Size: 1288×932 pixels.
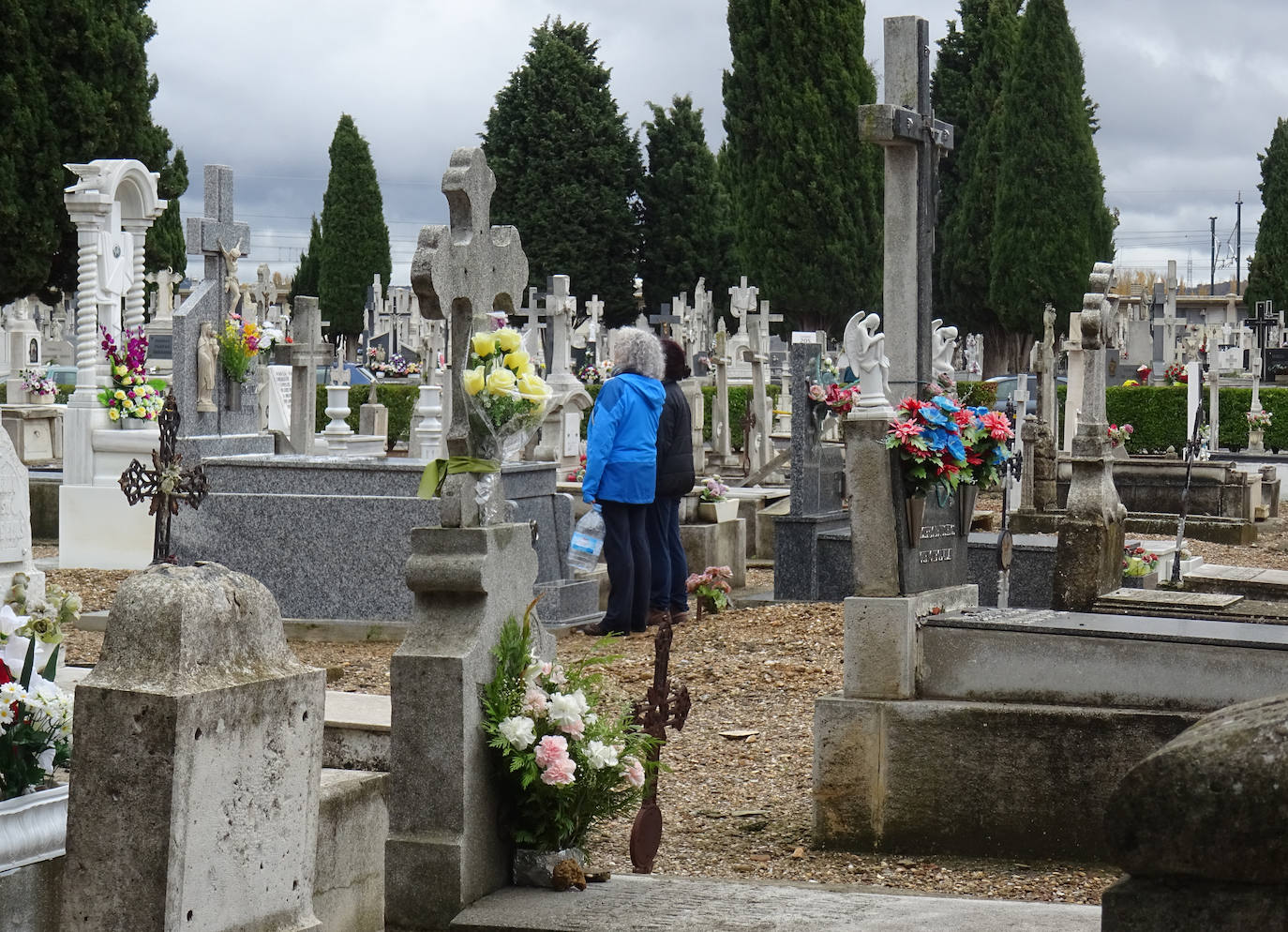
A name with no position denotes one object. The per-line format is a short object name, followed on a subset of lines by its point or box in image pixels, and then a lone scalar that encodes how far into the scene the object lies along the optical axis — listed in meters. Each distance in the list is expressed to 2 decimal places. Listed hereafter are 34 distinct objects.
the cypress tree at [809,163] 38.47
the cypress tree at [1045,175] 38.88
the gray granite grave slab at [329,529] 9.43
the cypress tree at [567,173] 43.44
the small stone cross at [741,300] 32.56
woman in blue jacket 9.34
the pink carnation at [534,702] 4.30
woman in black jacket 9.67
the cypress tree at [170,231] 27.53
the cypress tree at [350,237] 52.31
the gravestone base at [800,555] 10.78
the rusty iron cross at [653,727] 4.86
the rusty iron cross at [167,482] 8.28
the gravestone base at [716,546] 11.53
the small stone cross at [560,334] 21.11
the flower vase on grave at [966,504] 6.56
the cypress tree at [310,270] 55.22
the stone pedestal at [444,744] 4.15
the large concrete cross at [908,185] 7.21
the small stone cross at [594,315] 36.34
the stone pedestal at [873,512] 5.71
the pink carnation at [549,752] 4.21
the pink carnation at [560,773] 4.20
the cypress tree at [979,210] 41.28
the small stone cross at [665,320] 38.62
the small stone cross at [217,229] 12.81
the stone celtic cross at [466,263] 5.24
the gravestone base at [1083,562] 9.01
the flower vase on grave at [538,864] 4.32
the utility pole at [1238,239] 74.00
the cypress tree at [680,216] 44.69
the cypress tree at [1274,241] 48.44
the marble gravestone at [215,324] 11.96
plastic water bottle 9.56
